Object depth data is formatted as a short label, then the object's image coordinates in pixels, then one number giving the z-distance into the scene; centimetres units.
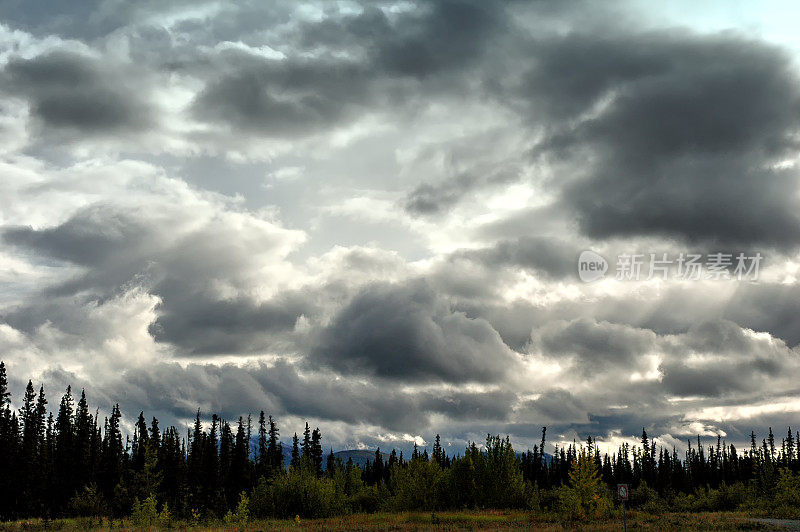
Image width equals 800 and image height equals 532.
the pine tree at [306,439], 13638
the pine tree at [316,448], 13002
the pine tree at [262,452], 10626
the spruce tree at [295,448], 12520
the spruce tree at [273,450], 12167
